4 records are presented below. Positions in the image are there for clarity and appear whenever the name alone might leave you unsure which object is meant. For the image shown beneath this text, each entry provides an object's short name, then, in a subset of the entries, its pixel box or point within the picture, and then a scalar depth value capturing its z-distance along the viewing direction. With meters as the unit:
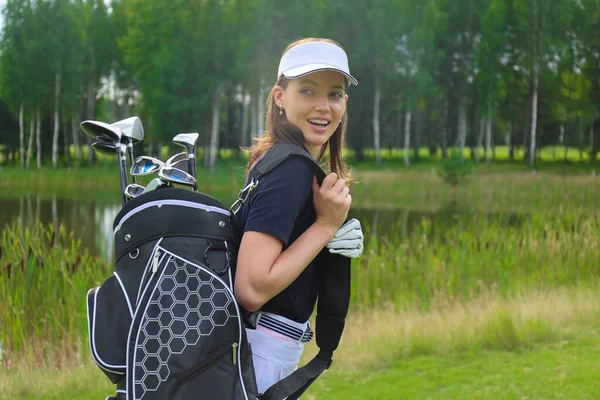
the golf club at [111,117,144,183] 1.80
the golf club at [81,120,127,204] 1.71
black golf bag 1.49
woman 1.57
